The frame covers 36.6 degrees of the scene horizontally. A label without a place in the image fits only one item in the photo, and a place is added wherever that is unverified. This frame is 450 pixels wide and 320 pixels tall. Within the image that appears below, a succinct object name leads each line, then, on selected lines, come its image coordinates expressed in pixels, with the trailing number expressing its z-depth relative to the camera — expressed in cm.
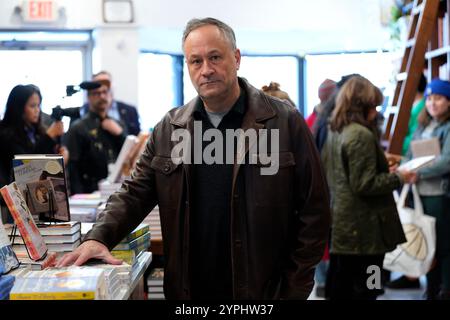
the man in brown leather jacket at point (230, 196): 193
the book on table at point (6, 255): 168
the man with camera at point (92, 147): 483
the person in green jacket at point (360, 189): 335
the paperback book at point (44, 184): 191
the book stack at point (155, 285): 312
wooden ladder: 440
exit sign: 736
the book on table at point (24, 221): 177
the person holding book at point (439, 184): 395
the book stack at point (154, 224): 306
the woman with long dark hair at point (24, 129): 339
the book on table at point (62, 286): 134
